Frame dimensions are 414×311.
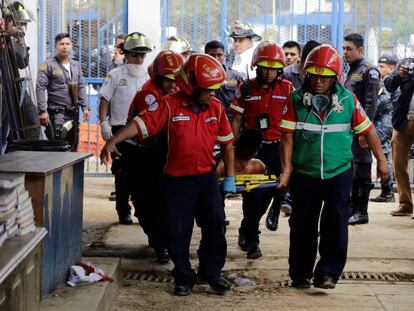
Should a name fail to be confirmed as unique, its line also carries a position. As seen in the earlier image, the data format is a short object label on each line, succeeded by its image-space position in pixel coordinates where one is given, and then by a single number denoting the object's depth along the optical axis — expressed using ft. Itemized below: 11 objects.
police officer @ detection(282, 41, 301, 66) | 53.03
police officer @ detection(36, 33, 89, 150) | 58.20
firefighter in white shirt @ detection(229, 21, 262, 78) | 57.71
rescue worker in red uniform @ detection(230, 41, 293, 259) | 39.92
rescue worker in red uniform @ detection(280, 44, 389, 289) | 33.27
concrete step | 27.48
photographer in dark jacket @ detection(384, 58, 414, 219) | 51.29
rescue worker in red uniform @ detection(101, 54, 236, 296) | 32.59
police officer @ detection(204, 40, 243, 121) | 50.31
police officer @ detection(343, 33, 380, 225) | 47.51
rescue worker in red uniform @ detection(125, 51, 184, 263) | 37.45
